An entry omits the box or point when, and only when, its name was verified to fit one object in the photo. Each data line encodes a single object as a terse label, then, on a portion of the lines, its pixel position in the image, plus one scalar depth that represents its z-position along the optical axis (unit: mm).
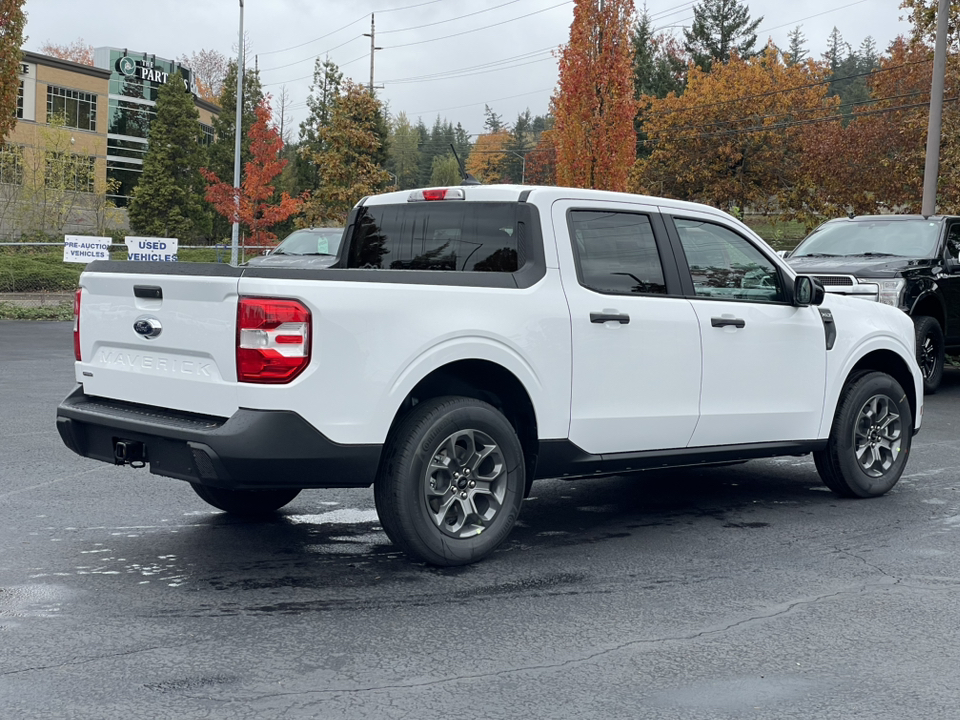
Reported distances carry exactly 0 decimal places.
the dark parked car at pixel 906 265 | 13031
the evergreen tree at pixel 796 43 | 132625
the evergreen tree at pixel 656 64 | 70062
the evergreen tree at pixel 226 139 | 61062
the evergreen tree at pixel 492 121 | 161125
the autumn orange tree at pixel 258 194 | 38219
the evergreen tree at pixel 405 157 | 141500
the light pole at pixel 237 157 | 38206
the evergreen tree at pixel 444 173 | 118831
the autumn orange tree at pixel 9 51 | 24297
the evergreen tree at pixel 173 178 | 58625
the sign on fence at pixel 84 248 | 25547
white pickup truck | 5105
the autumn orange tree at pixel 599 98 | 29562
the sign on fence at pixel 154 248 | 26141
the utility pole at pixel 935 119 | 19938
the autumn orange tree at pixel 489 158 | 97281
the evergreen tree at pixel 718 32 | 75250
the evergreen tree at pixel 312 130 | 56219
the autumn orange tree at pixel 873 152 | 37469
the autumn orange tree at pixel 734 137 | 46500
